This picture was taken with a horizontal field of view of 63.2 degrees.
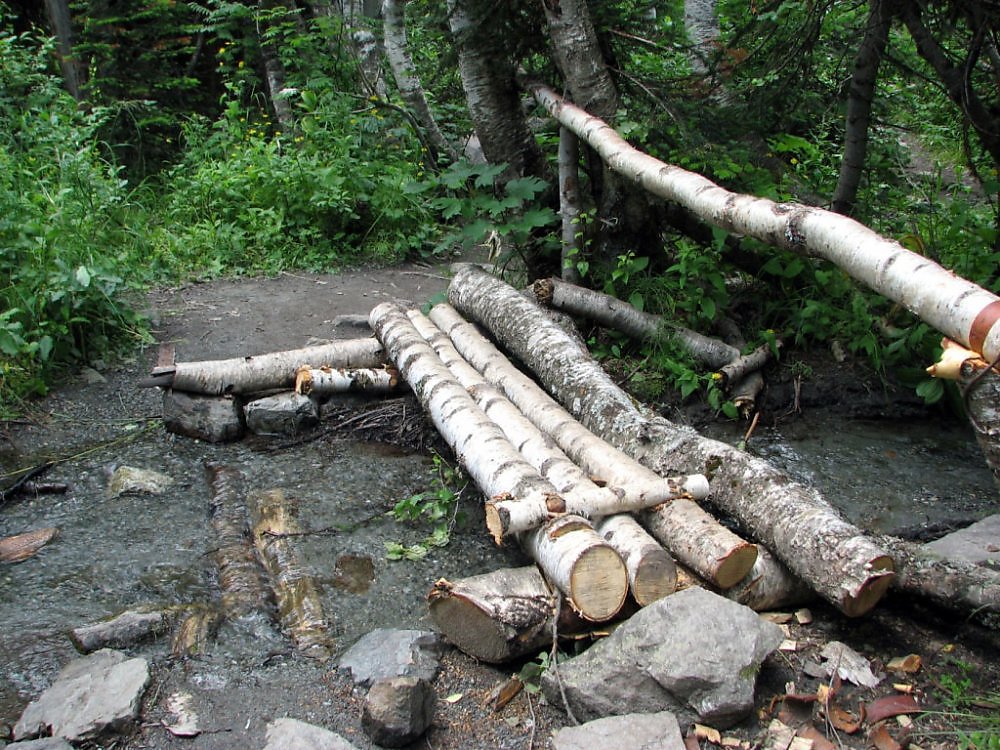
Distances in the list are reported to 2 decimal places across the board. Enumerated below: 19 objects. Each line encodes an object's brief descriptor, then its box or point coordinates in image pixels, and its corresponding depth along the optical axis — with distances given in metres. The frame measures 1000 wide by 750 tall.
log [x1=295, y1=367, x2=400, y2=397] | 5.28
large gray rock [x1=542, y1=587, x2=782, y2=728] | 2.66
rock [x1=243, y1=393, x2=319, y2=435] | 5.15
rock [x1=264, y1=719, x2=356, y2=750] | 2.67
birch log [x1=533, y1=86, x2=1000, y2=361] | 2.69
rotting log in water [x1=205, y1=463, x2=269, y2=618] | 3.56
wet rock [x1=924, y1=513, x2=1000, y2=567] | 3.28
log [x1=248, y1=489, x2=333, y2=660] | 3.35
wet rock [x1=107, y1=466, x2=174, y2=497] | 4.47
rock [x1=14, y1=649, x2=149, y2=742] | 2.74
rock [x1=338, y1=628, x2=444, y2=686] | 3.04
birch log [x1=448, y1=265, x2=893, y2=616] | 2.96
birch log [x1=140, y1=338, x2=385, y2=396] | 5.08
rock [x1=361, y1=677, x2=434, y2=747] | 2.71
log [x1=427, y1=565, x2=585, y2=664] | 3.00
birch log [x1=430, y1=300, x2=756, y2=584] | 3.14
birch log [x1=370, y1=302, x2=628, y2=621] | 3.04
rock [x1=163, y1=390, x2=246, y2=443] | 5.04
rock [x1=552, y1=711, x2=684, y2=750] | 2.52
